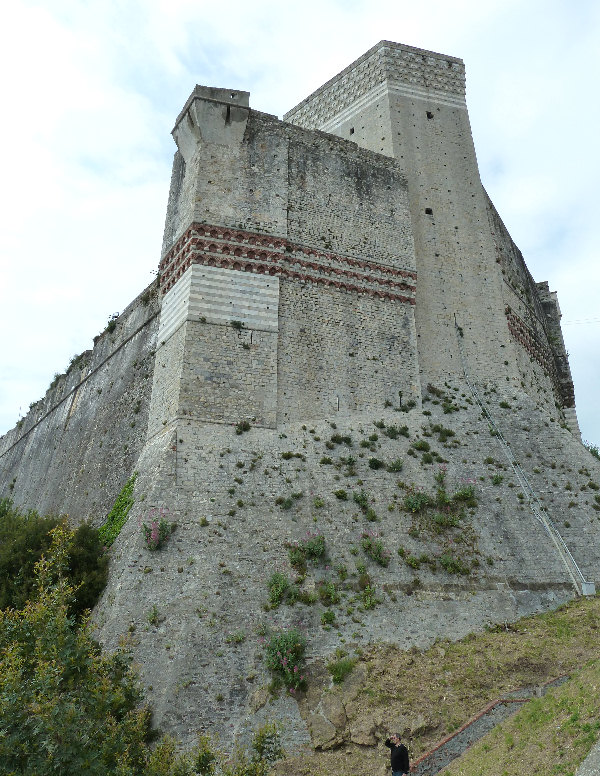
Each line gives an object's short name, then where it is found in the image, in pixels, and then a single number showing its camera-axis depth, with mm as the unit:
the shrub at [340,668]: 11023
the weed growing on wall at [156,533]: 12578
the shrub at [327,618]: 12062
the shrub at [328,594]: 12499
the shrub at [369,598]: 12555
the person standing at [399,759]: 8750
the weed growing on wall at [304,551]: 12977
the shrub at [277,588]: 12211
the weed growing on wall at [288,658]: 10969
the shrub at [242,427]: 14766
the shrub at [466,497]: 15132
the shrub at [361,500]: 14500
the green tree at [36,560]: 12445
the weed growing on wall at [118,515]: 13995
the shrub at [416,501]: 14672
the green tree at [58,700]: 6199
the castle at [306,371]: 12391
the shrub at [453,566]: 13703
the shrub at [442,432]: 16641
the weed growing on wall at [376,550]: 13531
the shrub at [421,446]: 16125
